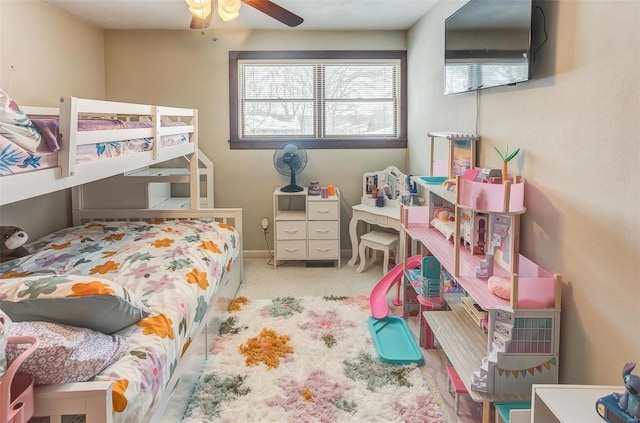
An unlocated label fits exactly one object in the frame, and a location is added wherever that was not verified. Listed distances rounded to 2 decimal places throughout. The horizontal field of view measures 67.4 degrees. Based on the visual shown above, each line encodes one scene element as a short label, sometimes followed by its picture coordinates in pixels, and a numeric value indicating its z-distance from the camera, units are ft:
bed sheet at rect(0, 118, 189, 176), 4.97
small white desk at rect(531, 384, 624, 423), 4.33
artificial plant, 6.77
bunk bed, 4.65
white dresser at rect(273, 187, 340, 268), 14.44
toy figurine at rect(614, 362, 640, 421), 4.02
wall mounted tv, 6.53
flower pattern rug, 7.04
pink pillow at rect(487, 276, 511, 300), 6.14
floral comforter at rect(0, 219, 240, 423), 5.06
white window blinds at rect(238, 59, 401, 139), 15.55
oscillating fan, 14.70
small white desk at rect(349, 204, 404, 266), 13.49
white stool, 13.43
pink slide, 10.60
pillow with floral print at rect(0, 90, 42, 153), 4.95
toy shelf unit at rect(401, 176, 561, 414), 5.86
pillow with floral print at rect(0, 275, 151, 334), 4.63
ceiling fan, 8.79
